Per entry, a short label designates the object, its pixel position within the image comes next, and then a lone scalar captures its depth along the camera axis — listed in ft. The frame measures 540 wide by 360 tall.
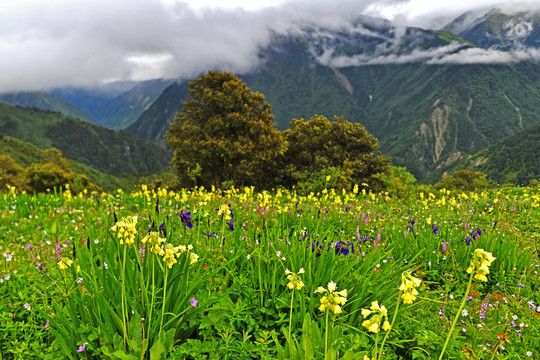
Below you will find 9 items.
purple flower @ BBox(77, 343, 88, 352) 7.64
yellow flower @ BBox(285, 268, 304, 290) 6.98
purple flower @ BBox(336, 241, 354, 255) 12.46
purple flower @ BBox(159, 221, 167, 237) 11.77
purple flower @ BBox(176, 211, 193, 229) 13.11
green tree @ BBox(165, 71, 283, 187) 69.56
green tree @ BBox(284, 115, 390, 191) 73.97
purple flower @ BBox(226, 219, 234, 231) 14.65
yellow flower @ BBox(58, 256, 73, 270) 9.47
